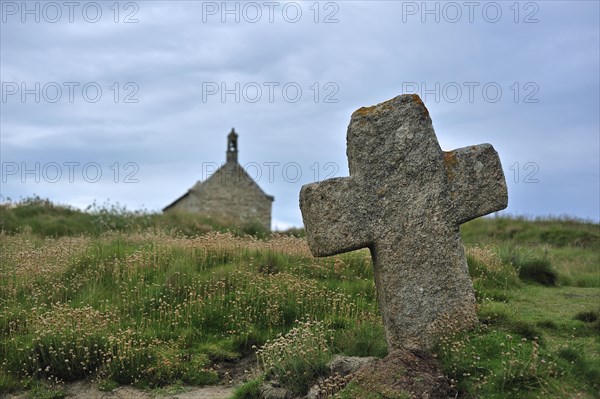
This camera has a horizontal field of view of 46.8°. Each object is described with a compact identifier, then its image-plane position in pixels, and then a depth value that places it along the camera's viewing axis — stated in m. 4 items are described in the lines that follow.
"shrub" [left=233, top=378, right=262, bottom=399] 8.05
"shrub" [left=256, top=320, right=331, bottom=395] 7.84
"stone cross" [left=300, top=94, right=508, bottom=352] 8.16
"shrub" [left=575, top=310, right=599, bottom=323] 10.48
